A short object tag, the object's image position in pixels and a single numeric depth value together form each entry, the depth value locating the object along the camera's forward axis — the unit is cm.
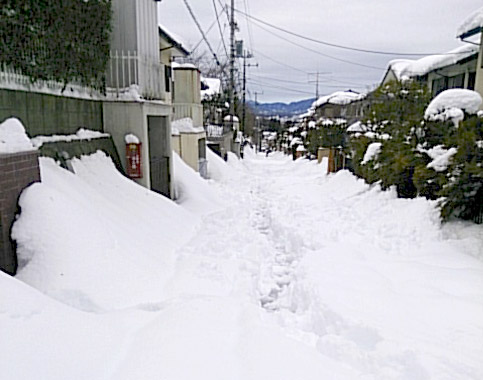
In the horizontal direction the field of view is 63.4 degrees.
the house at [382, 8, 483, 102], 1167
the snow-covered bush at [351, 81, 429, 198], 905
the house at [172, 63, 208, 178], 1309
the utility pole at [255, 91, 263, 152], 5671
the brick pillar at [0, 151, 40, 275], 377
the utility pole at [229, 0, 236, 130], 2361
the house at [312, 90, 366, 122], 3269
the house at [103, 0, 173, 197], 746
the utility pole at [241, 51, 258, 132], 3316
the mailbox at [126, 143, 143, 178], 750
